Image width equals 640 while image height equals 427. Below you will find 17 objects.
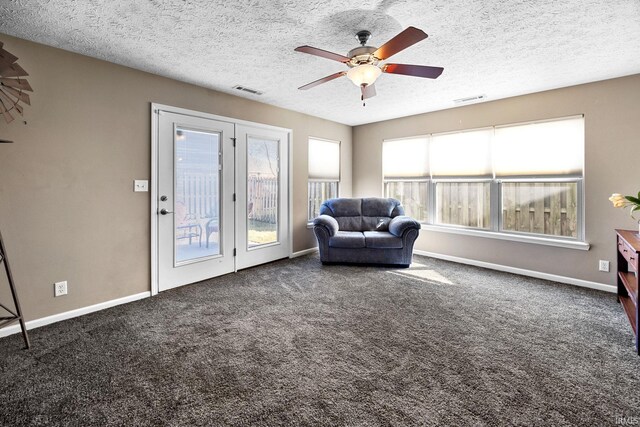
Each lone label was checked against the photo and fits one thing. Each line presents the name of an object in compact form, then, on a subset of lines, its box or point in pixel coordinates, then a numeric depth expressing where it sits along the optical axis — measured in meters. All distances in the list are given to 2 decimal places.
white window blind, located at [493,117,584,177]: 3.80
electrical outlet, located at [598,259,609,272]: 3.56
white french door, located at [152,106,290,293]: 3.50
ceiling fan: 2.20
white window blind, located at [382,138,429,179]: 5.27
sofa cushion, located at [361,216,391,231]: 5.02
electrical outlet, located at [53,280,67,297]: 2.76
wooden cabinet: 2.34
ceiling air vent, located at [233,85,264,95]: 3.85
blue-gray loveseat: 4.45
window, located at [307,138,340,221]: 5.50
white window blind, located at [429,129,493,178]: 4.56
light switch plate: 3.27
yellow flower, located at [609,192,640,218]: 2.68
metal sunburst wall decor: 2.35
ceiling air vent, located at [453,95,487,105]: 4.21
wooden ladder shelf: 2.19
